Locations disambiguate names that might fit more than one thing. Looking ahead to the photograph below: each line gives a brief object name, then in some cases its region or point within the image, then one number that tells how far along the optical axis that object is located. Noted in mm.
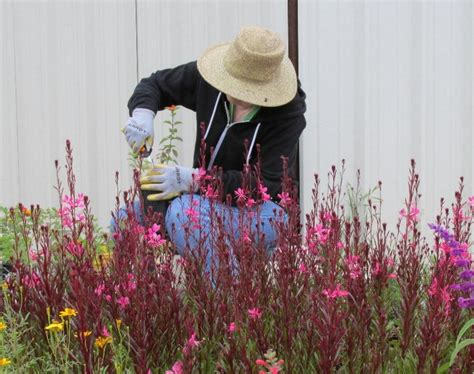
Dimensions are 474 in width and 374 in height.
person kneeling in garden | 5467
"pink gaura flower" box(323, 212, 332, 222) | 4421
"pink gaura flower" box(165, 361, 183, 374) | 2869
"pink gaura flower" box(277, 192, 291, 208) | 4431
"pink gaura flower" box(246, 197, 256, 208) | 4467
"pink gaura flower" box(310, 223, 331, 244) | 4357
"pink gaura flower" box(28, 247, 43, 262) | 4542
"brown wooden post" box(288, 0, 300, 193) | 6345
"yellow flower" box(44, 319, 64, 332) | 3544
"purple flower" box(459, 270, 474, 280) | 3632
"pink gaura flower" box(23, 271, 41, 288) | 4383
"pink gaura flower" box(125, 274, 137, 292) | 3791
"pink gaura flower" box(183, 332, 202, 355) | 2871
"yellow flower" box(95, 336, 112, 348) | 3420
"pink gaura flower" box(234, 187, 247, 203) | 4353
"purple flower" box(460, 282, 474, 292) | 3631
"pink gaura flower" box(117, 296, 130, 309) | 3872
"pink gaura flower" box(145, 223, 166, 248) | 4423
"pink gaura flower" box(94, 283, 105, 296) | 3950
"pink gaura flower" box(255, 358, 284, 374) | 2764
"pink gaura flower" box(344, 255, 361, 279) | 4055
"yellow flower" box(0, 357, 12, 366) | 3436
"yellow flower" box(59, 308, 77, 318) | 3617
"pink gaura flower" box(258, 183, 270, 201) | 4568
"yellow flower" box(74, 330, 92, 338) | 3195
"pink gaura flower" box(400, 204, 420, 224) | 4460
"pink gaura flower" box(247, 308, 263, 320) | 3483
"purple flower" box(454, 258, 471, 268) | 3683
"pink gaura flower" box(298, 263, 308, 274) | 4390
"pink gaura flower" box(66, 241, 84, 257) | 3696
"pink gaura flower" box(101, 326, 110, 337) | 3508
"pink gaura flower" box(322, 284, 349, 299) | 3268
